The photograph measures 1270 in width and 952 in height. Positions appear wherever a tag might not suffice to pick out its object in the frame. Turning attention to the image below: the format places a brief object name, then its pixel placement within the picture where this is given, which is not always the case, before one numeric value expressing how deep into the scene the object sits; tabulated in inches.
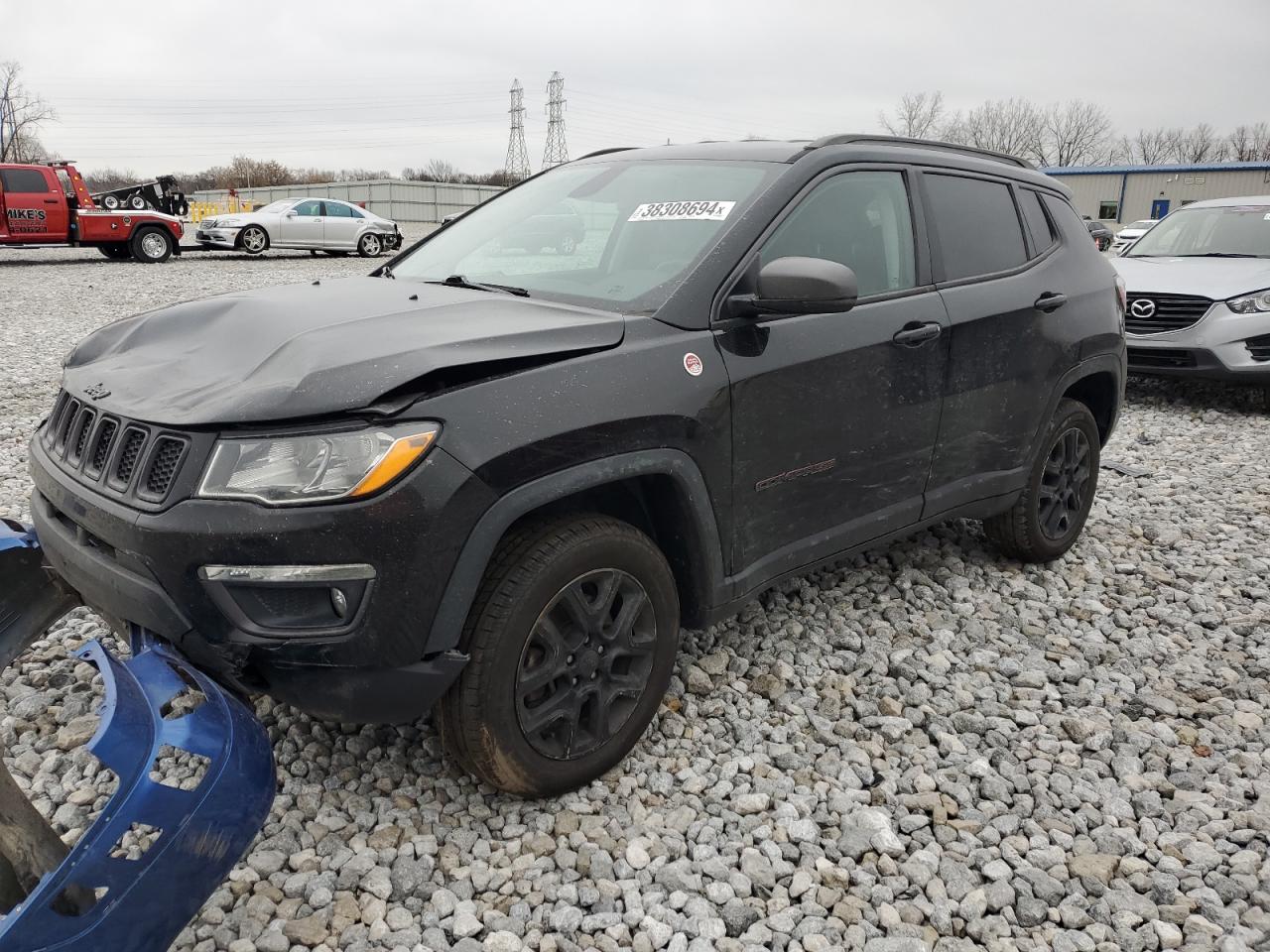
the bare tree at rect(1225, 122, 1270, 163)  3307.1
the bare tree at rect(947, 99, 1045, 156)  3284.9
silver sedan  829.8
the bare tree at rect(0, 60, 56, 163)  2187.5
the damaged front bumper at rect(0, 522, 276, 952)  71.1
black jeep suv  86.4
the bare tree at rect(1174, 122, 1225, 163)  3437.5
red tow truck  701.9
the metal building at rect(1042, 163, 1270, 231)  1949.3
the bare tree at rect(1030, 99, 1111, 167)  3452.3
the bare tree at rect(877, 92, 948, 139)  2893.7
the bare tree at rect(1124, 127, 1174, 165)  3506.4
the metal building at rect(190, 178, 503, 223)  1721.2
